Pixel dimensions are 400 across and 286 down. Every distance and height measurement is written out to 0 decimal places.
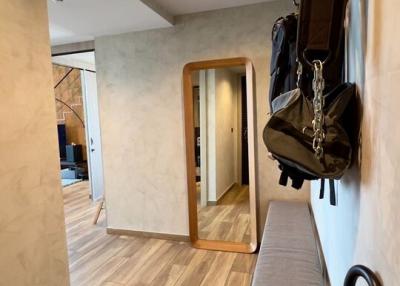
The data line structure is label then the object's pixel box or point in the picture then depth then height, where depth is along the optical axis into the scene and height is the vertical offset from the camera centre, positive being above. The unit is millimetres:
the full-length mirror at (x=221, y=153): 2885 -404
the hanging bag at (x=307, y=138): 862 -74
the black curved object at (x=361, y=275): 702 -420
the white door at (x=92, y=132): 4969 -197
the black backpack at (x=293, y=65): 899 +198
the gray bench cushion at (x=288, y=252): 1536 -863
